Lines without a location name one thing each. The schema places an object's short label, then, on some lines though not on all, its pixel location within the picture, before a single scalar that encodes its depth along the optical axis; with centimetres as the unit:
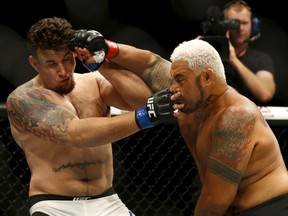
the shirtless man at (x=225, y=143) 359
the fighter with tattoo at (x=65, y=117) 404
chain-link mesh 564
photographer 536
